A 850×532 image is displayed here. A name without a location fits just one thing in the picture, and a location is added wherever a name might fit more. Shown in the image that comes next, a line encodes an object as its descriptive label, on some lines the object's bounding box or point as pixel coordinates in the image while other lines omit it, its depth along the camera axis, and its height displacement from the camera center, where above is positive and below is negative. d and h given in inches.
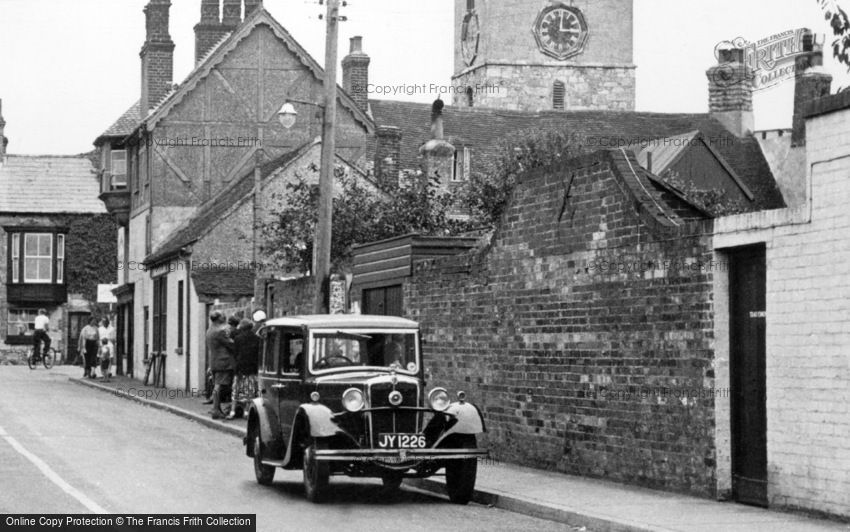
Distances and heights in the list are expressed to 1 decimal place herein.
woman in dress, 1016.2 -24.5
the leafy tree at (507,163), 1862.7 +202.4
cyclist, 2010.3 -24.0
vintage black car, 612.1 -37.8
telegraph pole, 965.2 +80.3
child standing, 1739.7 -48.0
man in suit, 1071.6 -27.8
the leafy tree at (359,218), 1318.9 +84.3
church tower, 3132.4 +532.1
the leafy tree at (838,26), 546.9 +103.1
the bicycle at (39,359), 2079.2 -58.0
